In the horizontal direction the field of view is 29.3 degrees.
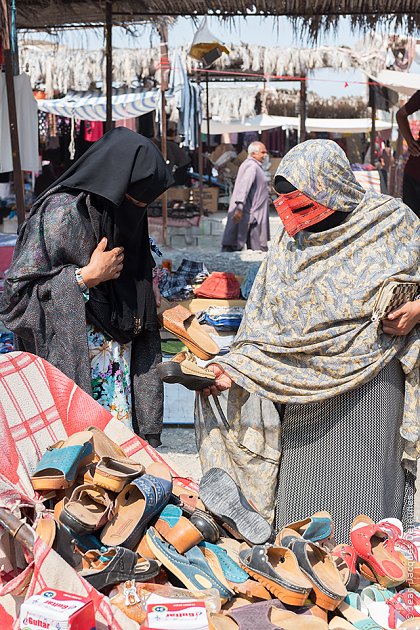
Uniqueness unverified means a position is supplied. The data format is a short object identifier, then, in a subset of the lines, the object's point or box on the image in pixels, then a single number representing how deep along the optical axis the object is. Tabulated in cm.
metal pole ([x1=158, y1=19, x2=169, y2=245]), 1151
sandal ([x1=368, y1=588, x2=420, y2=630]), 189
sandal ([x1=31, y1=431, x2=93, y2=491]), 207
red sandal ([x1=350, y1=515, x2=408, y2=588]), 204
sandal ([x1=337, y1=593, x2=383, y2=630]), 187
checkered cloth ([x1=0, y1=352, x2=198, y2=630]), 217
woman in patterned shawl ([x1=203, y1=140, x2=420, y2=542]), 259
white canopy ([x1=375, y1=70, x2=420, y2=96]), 1151
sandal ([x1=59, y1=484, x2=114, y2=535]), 192
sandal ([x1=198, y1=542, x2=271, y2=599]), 188
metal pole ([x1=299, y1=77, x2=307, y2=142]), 1466
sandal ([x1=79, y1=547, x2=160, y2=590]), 179
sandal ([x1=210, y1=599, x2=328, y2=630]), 174
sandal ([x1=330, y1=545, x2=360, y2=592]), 202
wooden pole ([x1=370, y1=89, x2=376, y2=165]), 1767
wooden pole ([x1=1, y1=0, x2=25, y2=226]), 578
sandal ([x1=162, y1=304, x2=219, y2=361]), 335
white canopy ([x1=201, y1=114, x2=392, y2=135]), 2050
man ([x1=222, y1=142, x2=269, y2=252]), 1138
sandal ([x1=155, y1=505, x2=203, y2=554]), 195
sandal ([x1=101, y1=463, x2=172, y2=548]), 195
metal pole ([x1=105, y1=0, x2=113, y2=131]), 783
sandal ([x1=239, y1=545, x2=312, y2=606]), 182
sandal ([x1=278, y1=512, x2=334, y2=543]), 210
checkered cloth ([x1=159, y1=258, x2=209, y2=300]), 643
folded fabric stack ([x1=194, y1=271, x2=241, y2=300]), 616
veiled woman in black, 280
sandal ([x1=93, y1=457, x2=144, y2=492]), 204
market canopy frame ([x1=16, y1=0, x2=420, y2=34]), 716
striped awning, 1448
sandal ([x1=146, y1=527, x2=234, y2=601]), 185
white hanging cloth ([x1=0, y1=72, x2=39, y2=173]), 759
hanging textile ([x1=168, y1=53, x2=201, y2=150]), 1215
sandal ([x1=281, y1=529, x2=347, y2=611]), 184
